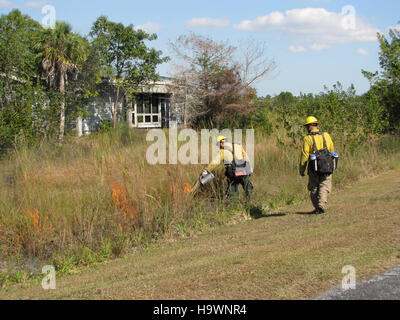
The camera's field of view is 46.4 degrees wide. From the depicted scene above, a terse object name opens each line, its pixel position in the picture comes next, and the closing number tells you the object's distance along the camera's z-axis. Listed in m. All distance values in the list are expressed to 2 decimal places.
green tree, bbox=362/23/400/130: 19.52
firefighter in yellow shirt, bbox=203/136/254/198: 9.78
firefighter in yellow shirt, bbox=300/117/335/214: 8.70
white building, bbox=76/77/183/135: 23.83
